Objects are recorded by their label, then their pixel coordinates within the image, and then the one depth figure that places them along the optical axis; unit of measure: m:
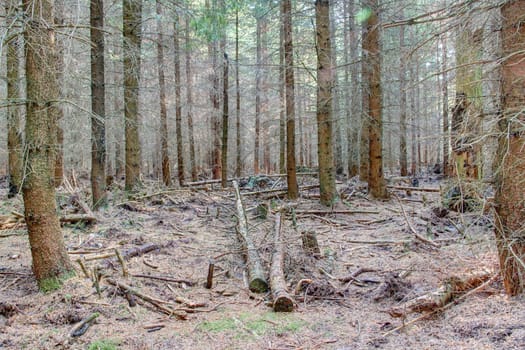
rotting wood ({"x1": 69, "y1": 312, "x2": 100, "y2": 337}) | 3.53
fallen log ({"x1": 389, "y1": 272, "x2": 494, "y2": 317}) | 3.72
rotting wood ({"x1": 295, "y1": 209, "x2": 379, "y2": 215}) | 9.41
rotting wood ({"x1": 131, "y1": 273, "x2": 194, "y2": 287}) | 5.08
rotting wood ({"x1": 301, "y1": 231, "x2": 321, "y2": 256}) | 6.20
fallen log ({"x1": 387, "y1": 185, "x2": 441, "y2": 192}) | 12.12
